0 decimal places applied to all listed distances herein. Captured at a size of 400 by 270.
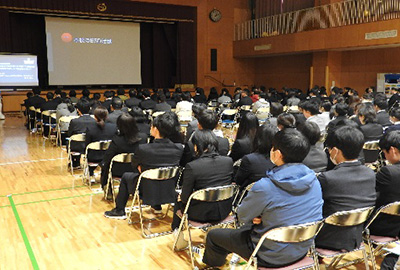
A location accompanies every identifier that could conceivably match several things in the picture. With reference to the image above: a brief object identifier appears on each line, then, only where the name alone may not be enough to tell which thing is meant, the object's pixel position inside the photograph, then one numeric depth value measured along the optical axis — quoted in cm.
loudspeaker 1963
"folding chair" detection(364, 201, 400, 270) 285
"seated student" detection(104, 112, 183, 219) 411
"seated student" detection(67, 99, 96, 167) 638
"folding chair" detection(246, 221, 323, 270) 239
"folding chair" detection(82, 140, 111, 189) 547
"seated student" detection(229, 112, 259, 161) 439
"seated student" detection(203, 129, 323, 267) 241
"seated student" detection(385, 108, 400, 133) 580
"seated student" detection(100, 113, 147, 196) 482
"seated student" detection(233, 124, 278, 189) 344
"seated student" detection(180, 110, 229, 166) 449
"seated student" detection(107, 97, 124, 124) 683
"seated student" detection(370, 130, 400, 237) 296
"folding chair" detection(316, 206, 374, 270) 261
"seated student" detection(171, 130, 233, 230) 343
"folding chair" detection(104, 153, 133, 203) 473
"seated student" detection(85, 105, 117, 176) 569
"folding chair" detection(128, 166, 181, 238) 394
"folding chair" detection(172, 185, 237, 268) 325
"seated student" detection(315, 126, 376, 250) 276
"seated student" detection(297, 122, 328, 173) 390
